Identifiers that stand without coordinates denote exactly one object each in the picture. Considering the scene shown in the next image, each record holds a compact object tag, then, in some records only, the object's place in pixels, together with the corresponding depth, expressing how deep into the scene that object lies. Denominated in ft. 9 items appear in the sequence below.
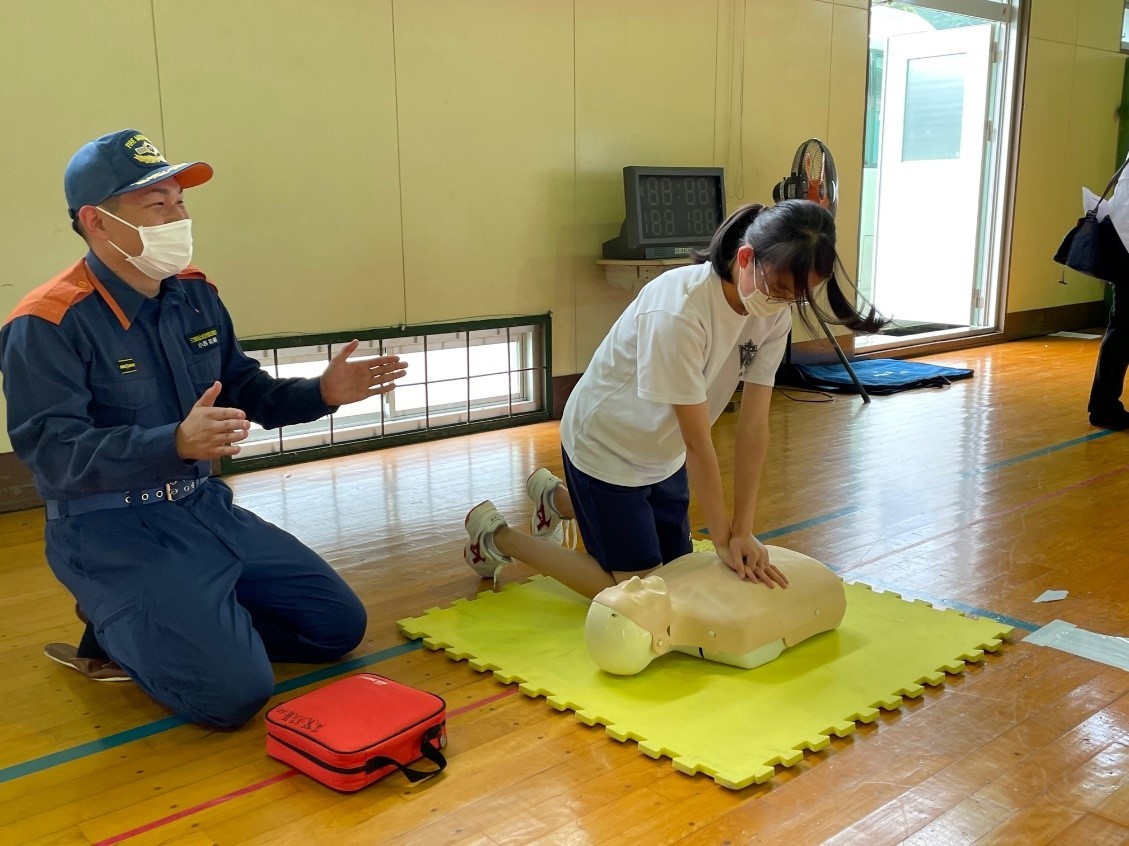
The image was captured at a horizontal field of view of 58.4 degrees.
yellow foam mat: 6.31
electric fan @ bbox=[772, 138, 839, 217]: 17.24
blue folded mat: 18.67
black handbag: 14.57
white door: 24.31
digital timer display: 15.65
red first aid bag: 5.84
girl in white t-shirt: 6.68
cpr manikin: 6.98
